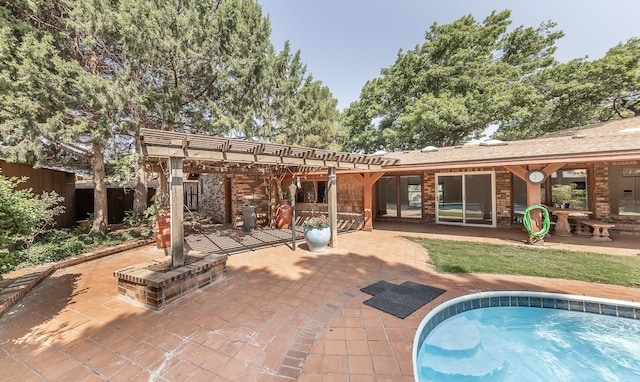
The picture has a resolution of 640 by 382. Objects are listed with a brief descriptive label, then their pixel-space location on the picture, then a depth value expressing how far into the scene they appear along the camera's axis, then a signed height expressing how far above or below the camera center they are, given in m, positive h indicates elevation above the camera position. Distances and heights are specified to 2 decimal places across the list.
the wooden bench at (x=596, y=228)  6.82 -1.11
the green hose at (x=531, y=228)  6.44 -0.95
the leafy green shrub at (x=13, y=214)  3.07 -0.28
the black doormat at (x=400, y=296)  3.32 -1.63
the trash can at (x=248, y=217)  9.09 -0.93
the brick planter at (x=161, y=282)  3.41 -1.39
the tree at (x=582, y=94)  11.99 +5.46
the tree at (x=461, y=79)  15.09 +8.08
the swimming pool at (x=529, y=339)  2.83 -2.03
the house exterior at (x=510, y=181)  6.53 +0.41
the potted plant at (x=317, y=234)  6.07 -1.06
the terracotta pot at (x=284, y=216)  9.80 -0.96
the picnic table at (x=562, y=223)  7.45 -1.02
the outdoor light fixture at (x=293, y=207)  6.35 -0.39
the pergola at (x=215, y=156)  3.62 +0.77
